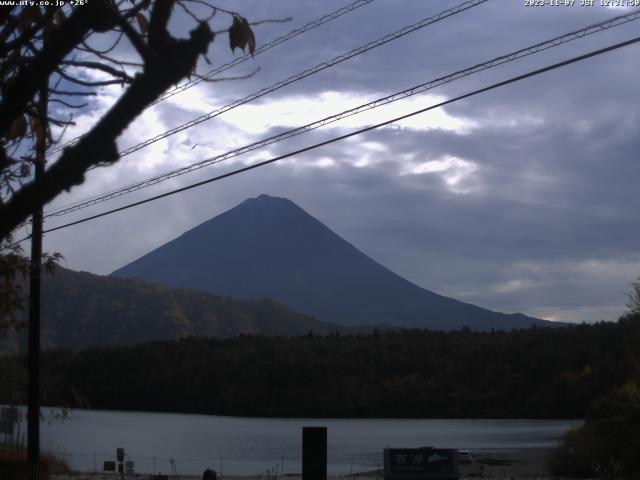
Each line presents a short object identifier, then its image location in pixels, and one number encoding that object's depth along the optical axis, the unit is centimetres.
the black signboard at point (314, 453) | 1323
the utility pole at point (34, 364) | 1891
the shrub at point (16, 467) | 1922
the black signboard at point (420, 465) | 1669
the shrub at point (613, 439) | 3059
